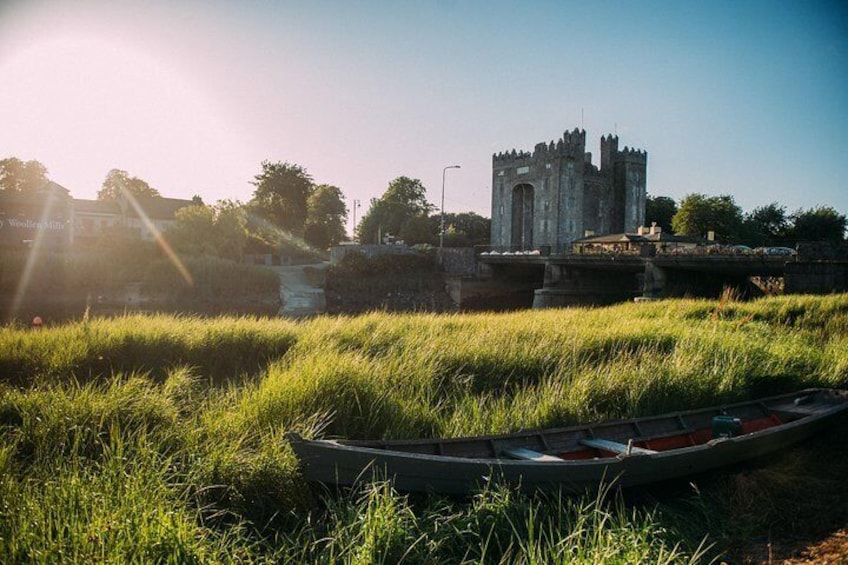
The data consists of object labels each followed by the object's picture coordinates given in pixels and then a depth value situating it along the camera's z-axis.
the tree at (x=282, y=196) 77.50
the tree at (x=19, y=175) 58.69
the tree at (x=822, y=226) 63.88
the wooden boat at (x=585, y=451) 4.78
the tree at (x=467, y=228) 71.06
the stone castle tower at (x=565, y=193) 61.59
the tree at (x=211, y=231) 44.38
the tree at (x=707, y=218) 62.78
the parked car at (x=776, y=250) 28.96
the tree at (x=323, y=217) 71.75
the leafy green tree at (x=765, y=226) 66.31
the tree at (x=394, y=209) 79.62
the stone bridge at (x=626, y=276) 23.30
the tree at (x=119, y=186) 80.50
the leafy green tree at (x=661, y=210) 80.38
